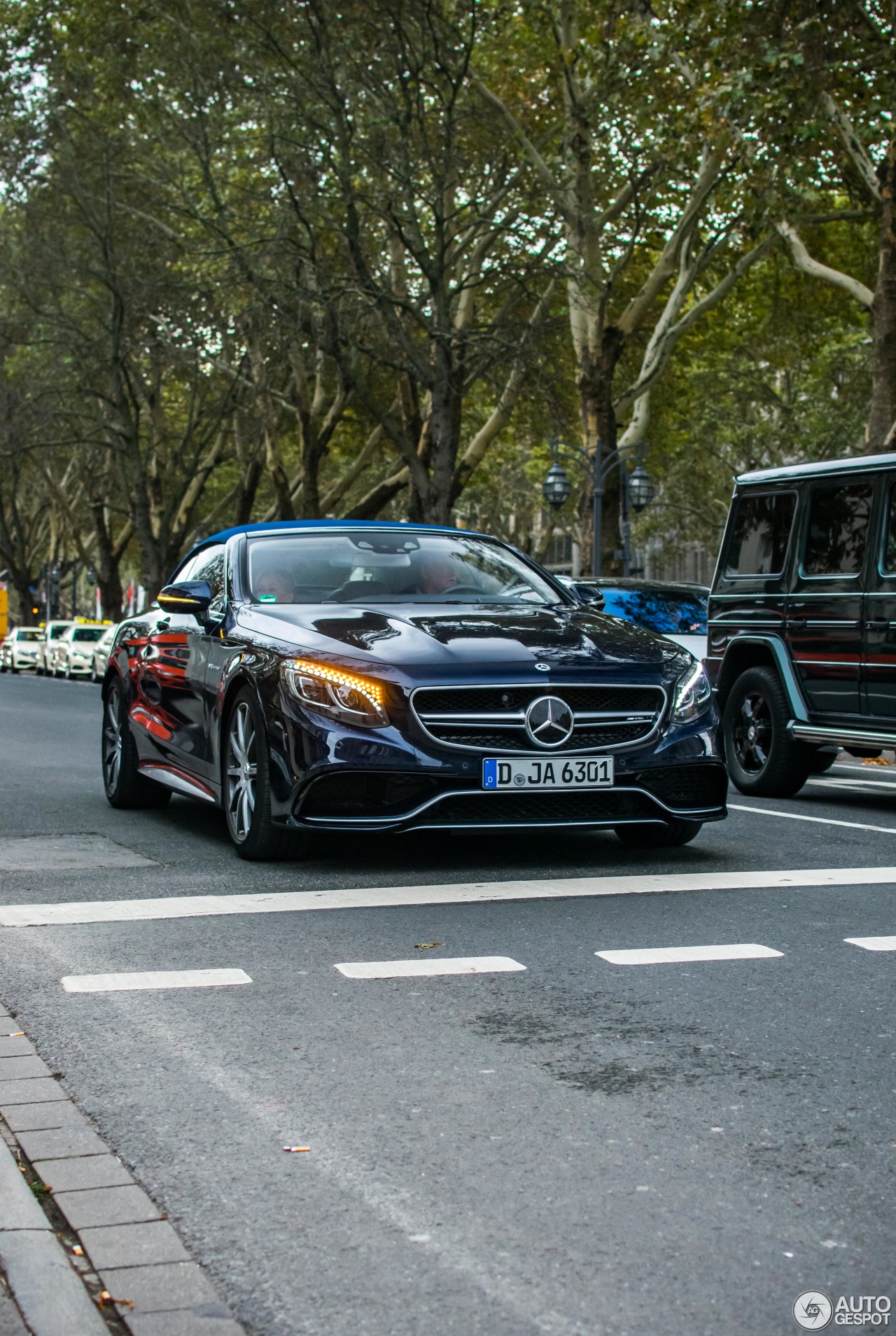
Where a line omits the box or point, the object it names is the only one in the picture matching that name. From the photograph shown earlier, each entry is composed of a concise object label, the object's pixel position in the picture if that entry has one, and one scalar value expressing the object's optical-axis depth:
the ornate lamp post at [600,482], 28.91
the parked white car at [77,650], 46.88
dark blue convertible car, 7.55
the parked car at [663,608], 16.23
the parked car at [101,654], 42.13
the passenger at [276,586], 8.79
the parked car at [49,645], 51.34
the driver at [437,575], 8.97
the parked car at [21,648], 55.22
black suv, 11.05
